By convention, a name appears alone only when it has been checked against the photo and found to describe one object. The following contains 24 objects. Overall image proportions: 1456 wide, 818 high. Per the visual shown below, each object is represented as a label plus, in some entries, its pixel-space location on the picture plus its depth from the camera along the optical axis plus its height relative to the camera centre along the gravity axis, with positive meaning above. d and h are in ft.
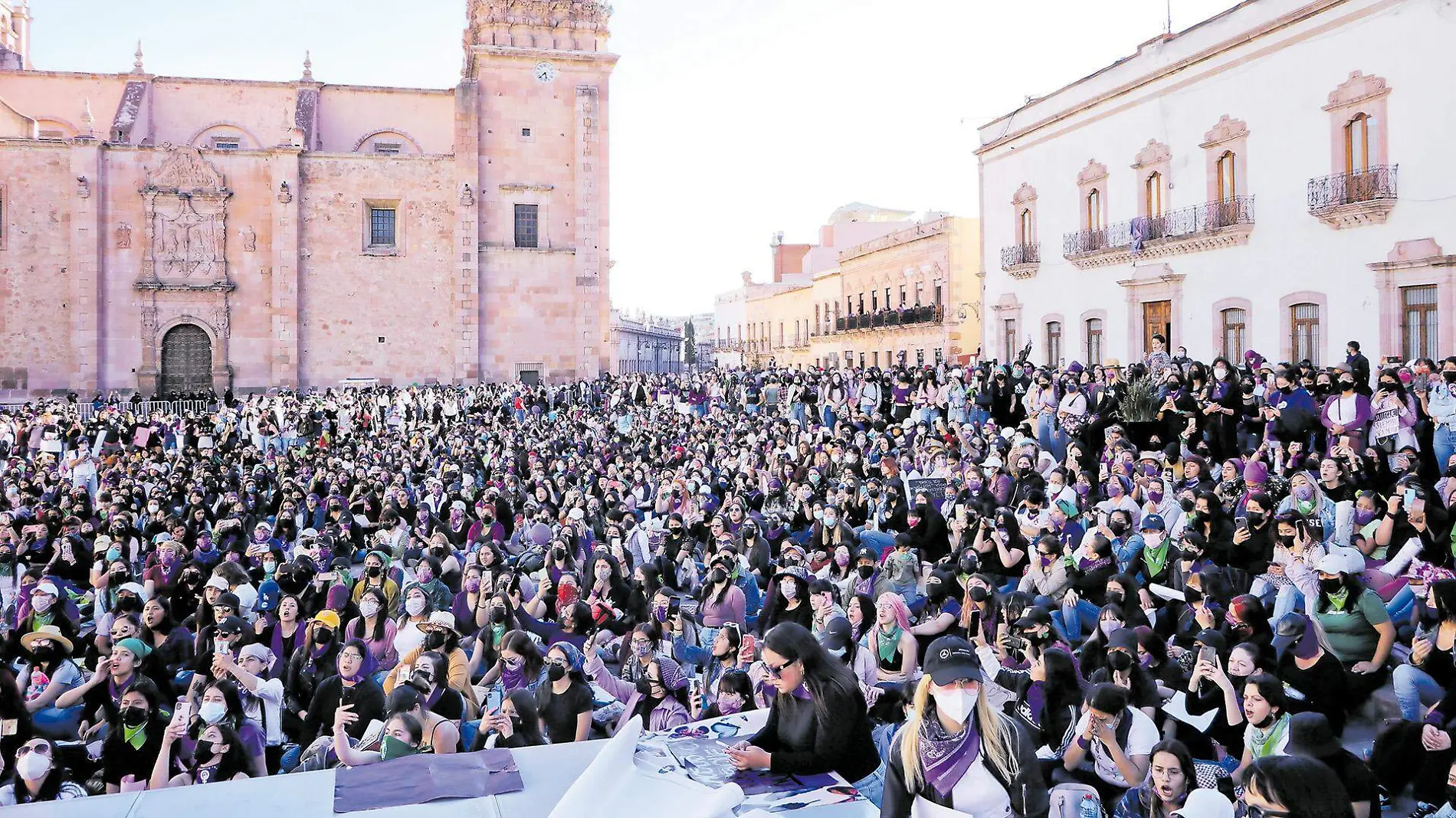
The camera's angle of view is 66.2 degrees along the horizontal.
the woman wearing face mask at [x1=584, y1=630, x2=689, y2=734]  20.85 -5.16
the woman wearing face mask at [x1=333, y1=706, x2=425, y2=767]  18.72 -5.30
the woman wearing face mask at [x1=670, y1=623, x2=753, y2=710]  21.65 -4.70
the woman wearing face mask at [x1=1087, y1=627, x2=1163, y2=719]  18.81 -4.36
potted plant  44.34 +0.37
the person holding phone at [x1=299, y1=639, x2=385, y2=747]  20.86 -5.10
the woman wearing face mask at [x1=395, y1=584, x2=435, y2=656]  24.94 -4.49
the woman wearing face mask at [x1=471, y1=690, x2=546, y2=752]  19.33 -5.28
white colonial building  53.16 +13.37
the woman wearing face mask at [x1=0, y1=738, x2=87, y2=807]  17.85 -5.63
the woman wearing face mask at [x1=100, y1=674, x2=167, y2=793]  19.65 -5.51
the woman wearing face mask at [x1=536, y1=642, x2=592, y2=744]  20.17 -5.03
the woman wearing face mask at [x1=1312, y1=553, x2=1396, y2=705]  20.95 -3.79
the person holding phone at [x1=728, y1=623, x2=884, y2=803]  13.84 -3.69
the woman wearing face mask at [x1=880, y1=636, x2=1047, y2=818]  12.07 -3.61
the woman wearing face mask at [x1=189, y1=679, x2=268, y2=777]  19.43 -5.14
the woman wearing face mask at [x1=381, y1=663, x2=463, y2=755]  19.19 -5.08
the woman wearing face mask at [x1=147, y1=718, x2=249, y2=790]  18.89 -5.69
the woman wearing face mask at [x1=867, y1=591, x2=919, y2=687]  22.90 -4.47
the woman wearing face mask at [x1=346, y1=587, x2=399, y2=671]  25.71 -4.65
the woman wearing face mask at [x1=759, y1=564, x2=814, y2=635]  26.96 -4.30
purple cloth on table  12.73 -4.19
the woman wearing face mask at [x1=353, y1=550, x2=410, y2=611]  28.96 -4.10
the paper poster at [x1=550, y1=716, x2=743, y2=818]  11.68 -3.95
